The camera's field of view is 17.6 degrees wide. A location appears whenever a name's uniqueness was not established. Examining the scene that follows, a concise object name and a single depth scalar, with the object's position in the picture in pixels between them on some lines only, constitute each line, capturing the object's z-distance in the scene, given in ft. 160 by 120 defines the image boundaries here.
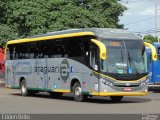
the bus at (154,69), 108.88
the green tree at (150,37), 349.94
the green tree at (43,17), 144.36
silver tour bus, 74.08
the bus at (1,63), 151.21
